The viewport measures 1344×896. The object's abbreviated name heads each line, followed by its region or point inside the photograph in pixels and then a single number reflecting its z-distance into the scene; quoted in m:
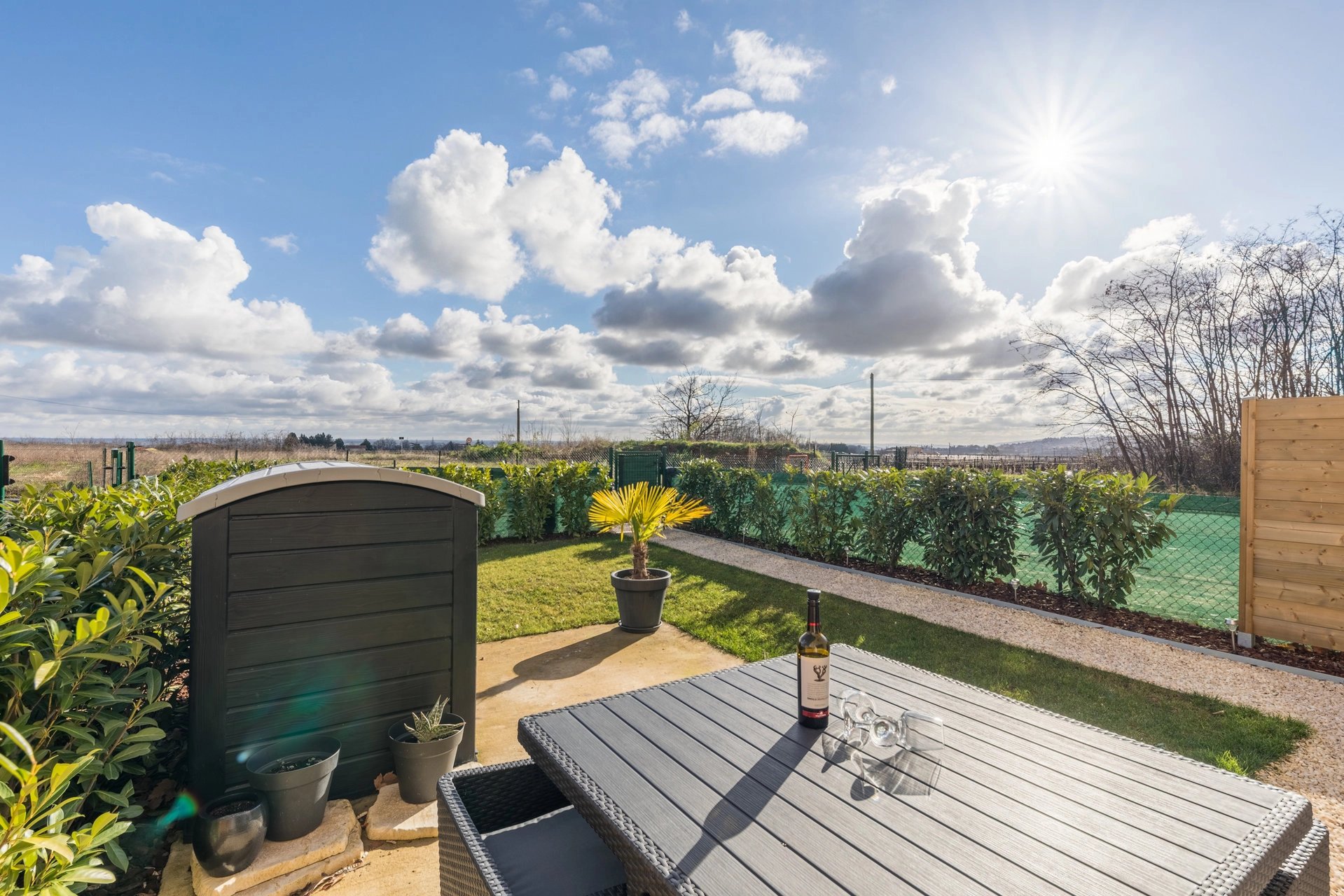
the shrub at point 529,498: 8.54
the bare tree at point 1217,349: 9.74
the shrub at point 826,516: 6.59
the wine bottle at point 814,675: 1.41
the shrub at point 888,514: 5.86
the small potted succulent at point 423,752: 2.14
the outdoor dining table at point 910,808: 0.91
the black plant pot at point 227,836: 1.72
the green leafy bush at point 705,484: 8.88
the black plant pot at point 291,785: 1.85
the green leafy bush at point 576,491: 8.96
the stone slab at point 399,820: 2.04
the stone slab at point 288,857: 1.72
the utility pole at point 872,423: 19.81
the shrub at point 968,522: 5.16
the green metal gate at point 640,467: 9.77
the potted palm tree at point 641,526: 4.32
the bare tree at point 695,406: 24.77
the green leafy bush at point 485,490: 8.12
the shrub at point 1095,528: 4.40
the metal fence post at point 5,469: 3.71
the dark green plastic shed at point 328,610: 1.92
